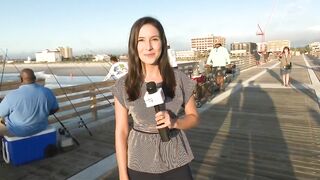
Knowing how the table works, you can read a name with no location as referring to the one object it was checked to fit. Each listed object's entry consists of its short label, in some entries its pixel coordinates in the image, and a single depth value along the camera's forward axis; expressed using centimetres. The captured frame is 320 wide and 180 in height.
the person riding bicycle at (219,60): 891
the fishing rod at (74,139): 428
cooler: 361
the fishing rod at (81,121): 494
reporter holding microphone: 145
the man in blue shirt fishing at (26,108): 361
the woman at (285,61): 1019
